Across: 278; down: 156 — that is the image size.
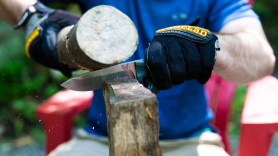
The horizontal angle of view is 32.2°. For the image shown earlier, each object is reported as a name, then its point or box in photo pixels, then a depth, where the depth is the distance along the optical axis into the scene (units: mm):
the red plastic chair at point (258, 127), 1446
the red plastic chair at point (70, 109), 1628
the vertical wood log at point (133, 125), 813
